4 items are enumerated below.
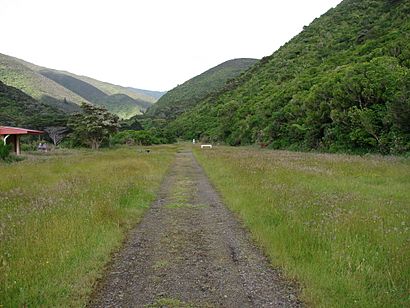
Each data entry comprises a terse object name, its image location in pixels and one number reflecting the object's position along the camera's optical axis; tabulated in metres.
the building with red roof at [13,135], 35.06
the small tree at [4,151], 28.12
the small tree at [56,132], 63.44
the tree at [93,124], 51.62
